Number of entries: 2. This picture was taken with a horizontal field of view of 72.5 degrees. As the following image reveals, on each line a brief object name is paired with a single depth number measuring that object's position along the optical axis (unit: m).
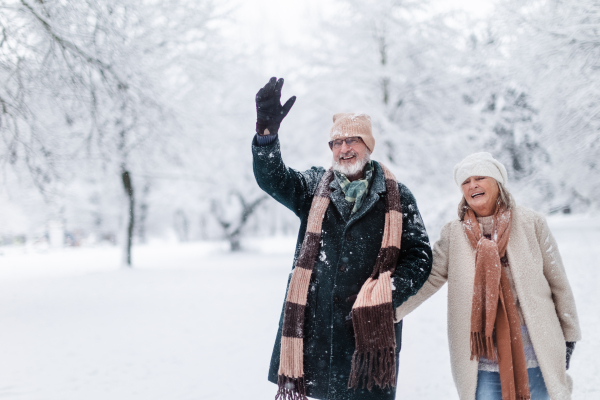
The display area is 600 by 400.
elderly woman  1.93
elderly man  1.79
